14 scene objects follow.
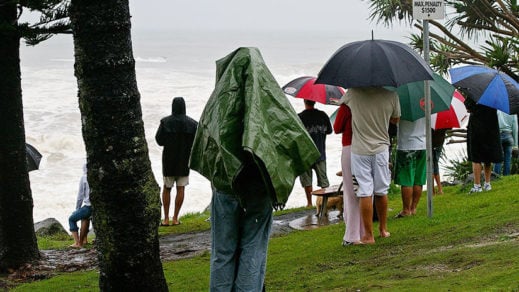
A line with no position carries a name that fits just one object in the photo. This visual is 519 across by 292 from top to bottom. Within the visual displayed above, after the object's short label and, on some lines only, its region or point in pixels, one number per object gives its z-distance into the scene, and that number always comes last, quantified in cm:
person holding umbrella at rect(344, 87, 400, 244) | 879
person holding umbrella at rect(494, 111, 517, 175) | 1391
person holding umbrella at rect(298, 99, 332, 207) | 1304
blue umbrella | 1106
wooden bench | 1216
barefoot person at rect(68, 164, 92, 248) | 1170
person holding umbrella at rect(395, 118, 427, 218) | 1027
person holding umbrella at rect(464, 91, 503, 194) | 1188
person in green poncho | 568
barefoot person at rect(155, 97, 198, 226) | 1290
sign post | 966
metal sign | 968
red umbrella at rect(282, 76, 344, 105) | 1239
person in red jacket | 904
